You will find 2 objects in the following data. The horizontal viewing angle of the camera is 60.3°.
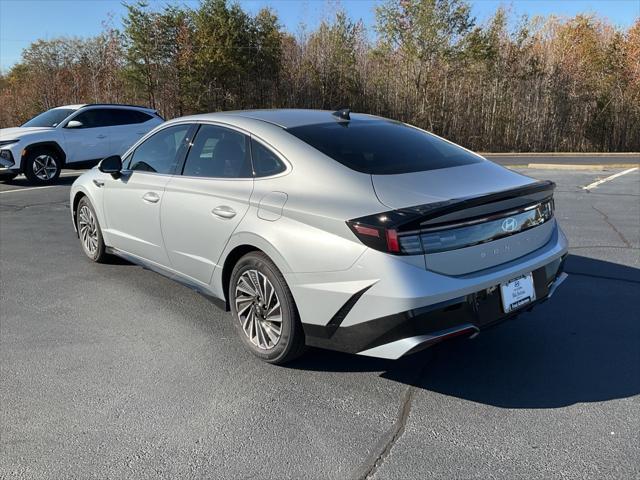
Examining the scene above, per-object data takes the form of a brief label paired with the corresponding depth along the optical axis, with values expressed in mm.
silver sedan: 2846
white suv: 11453
